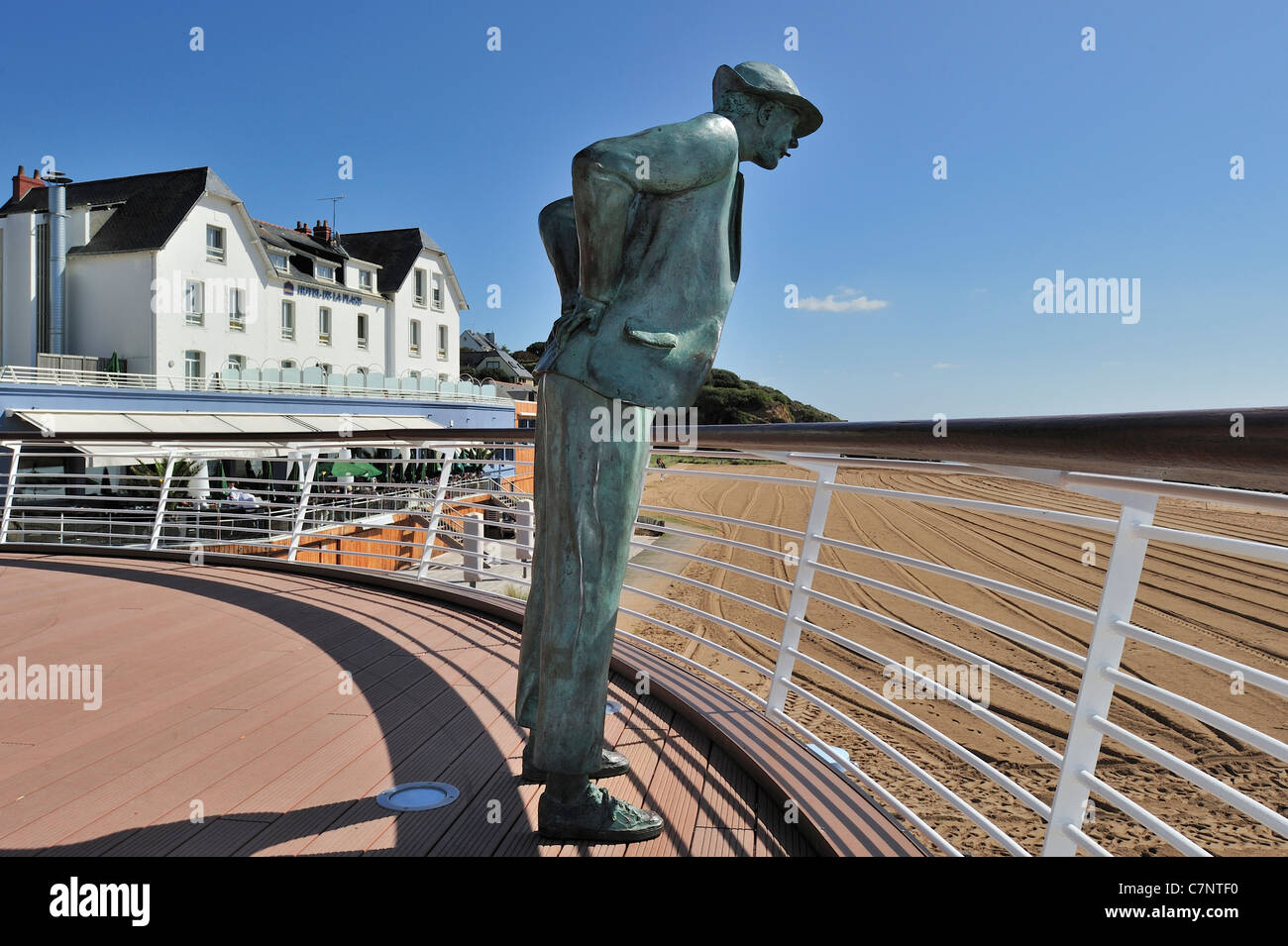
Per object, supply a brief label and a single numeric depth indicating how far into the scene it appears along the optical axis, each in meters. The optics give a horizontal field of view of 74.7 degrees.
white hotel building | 25.62
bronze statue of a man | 1.57
